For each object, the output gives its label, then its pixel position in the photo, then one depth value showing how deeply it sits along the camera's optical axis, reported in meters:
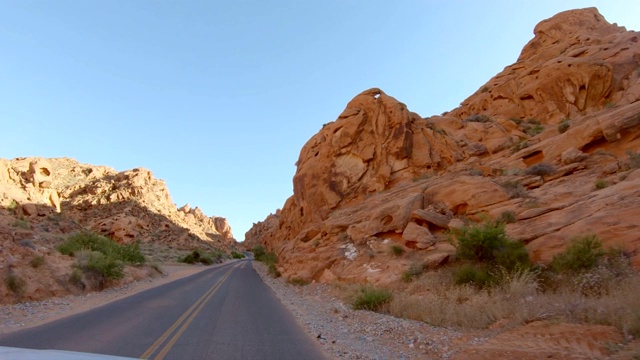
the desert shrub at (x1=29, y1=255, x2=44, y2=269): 15.55
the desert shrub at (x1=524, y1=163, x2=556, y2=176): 18.34
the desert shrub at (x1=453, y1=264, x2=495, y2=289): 11.67
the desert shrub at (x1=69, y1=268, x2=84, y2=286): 16.47
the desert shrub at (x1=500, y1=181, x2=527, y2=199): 17.00
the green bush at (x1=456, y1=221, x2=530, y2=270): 12.11
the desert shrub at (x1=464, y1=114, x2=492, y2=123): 35.31
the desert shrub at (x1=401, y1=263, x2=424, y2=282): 14.50
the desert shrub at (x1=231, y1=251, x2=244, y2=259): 108.99
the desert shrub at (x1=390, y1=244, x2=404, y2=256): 17.70
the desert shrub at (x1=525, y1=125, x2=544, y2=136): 29.67
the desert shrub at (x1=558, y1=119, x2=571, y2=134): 22.47
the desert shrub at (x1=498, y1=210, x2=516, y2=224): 15.10
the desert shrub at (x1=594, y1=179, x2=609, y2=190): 14.47
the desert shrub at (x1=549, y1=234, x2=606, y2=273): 10.30
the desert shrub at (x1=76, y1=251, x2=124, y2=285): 18.23
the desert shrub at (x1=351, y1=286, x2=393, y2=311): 11.97
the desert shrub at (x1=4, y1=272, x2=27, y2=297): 13.14
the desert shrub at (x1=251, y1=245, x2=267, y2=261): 73.22
